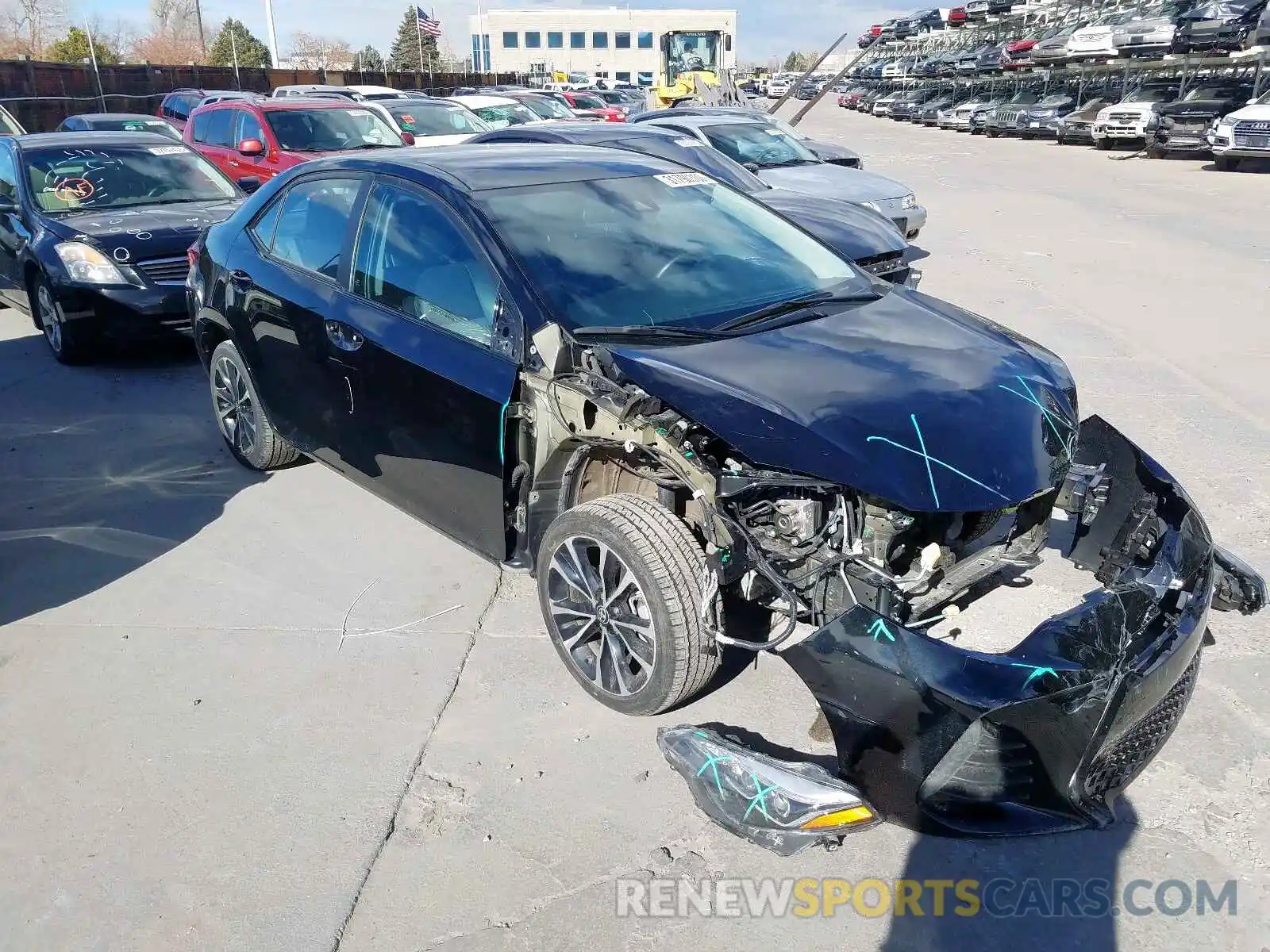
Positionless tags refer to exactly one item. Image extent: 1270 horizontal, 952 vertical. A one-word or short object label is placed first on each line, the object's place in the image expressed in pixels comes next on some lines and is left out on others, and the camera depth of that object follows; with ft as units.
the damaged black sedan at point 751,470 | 8.50
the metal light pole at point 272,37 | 144.46
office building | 309.63
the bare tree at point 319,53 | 261.85
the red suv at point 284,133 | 39.52
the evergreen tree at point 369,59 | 223.51
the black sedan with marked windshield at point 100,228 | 23.65
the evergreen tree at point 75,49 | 146.92
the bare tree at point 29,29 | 167.63
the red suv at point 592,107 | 83.41
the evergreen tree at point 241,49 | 199.41
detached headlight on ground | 8.62
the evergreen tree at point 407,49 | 265.54
